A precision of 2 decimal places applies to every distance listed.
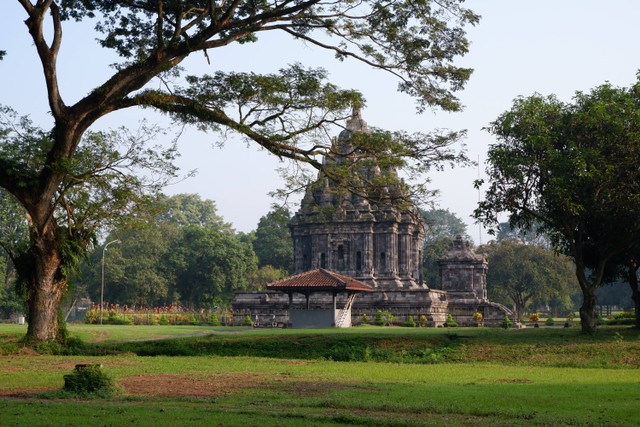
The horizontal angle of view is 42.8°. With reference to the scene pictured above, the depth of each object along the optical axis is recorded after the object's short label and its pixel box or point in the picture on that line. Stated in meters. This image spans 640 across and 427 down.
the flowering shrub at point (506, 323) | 49.53
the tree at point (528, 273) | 77.75
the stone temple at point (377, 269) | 54.03
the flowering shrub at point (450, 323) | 49.91
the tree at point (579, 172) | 28.45
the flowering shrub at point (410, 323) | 48.58
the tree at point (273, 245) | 95.12
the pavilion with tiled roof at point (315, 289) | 43.16
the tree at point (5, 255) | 64.62
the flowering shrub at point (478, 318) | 52.28
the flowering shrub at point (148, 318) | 53.12
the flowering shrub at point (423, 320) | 50.81
